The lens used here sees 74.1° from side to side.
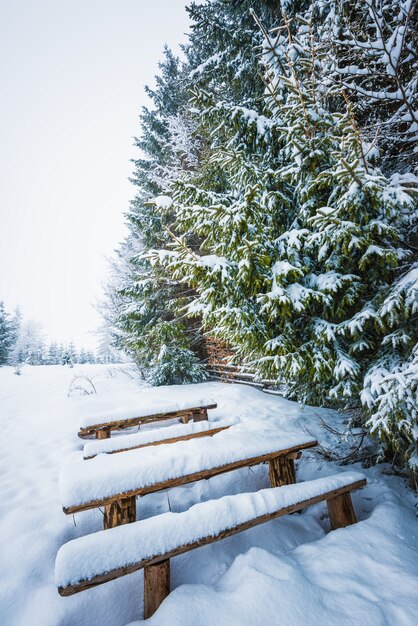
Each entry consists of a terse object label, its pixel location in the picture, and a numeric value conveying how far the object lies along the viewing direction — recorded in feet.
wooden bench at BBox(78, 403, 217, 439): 14.88
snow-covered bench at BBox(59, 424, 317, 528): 7.31
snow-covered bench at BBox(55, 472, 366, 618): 5.44
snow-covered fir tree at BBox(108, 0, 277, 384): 18.92
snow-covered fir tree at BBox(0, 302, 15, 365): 91.27
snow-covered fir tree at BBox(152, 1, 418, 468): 9.66
